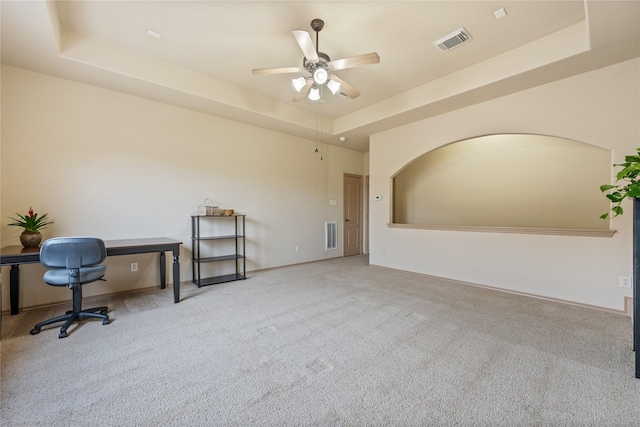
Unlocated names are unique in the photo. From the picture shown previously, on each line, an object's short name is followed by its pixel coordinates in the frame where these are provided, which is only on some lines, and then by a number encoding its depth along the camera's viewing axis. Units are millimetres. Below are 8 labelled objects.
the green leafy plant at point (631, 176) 1822
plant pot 2943
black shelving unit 4344
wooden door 6906
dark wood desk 2557
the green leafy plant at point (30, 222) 2992
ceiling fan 2553
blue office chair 2502
